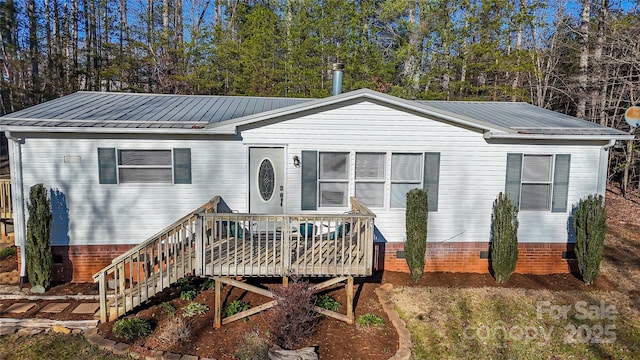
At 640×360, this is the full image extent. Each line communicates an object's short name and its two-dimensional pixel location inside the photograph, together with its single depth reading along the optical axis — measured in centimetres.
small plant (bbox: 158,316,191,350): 566
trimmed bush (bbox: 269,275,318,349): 560
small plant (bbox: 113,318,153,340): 577
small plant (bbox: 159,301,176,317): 649
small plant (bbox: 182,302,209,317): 650
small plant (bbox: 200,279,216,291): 743
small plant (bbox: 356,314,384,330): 629
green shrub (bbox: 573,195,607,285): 797
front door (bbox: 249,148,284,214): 823
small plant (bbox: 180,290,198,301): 704
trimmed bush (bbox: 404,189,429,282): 779
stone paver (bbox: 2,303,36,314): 656
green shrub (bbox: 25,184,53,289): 732
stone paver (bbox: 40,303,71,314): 659
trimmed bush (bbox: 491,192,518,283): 802
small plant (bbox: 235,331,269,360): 539
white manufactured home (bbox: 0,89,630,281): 774
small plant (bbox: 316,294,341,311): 673
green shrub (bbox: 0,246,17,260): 923
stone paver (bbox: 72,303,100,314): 654
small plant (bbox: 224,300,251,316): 652
